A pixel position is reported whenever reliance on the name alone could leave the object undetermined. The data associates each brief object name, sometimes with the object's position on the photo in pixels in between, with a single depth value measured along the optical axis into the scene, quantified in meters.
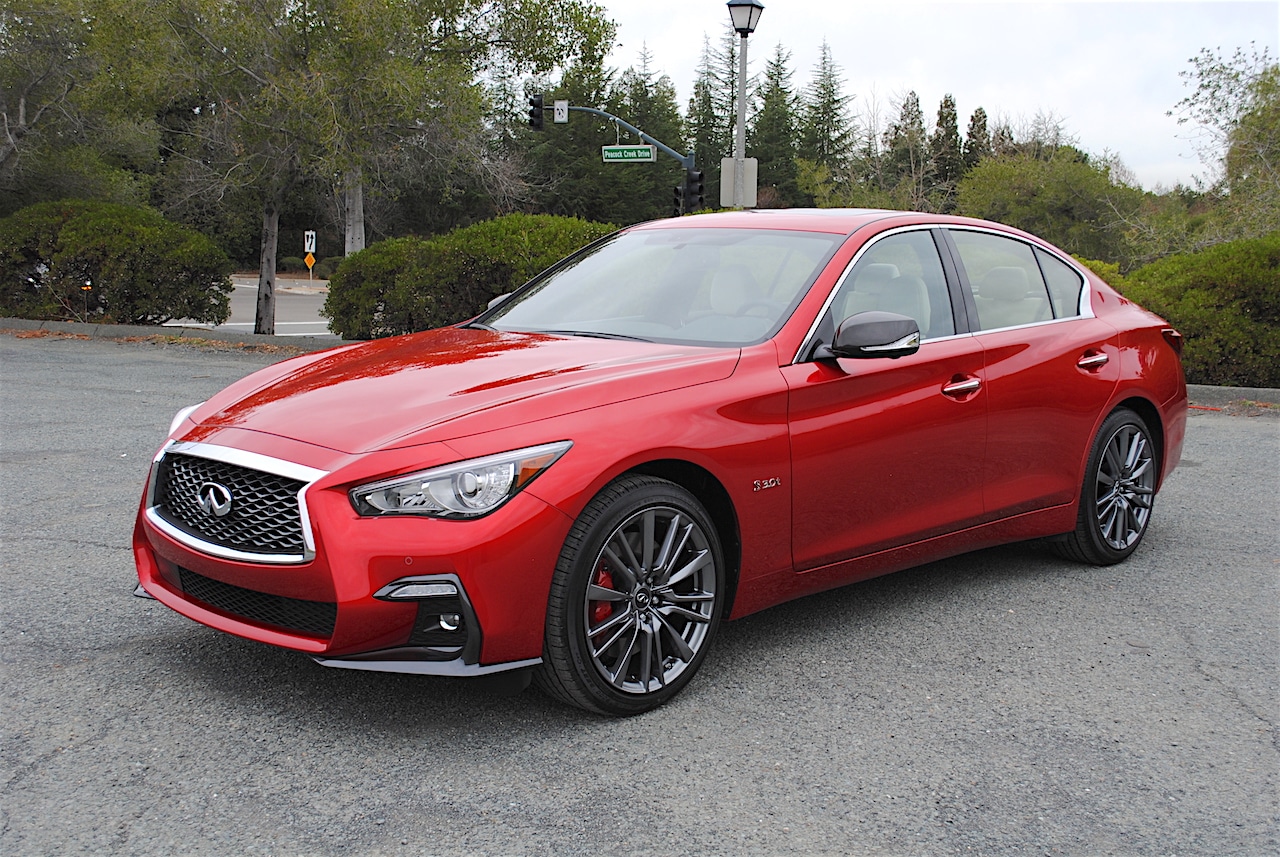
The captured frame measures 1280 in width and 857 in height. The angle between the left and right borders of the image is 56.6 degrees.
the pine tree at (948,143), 76.19
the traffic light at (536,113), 34.53
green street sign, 26.25
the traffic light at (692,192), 26.56
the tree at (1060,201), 38.03
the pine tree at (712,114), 89.88
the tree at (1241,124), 20.98
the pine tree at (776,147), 84.06
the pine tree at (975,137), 79.88
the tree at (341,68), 16.36
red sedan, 3.34
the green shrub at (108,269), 18.20
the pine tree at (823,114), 89.52
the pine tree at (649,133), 76.06
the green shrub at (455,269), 15.11
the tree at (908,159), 39.41
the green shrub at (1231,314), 12.09
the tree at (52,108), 20.72
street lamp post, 20.62
